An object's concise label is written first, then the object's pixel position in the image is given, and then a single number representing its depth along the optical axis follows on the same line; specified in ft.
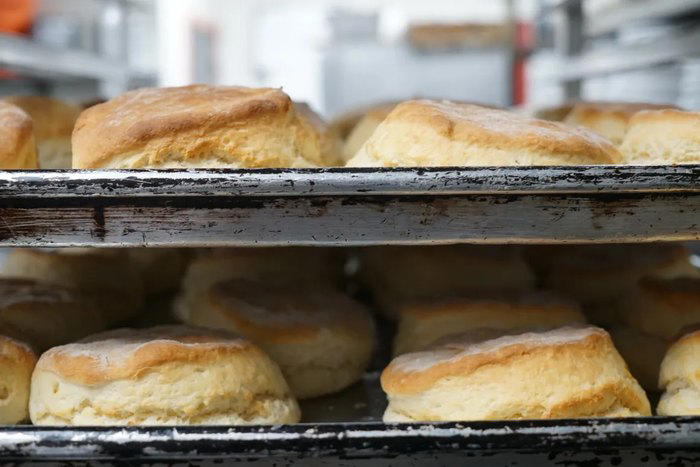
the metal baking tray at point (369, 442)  1.41
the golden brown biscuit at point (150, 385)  1.49
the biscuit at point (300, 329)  1.68
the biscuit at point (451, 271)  1.86
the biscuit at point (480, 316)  1.67
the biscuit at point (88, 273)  1.90
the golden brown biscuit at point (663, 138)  1.56
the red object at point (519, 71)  5.10
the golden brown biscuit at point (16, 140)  1.50
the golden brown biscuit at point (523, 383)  1.48
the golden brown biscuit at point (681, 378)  1.52
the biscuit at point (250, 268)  1.92
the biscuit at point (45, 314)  1.68
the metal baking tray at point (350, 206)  1.42
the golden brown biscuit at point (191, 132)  1.50
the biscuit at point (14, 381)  1.55
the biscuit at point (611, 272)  1.85
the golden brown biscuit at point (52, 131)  1.80
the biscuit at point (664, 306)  1.69
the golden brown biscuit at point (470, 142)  1.50
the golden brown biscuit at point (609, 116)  1.73
